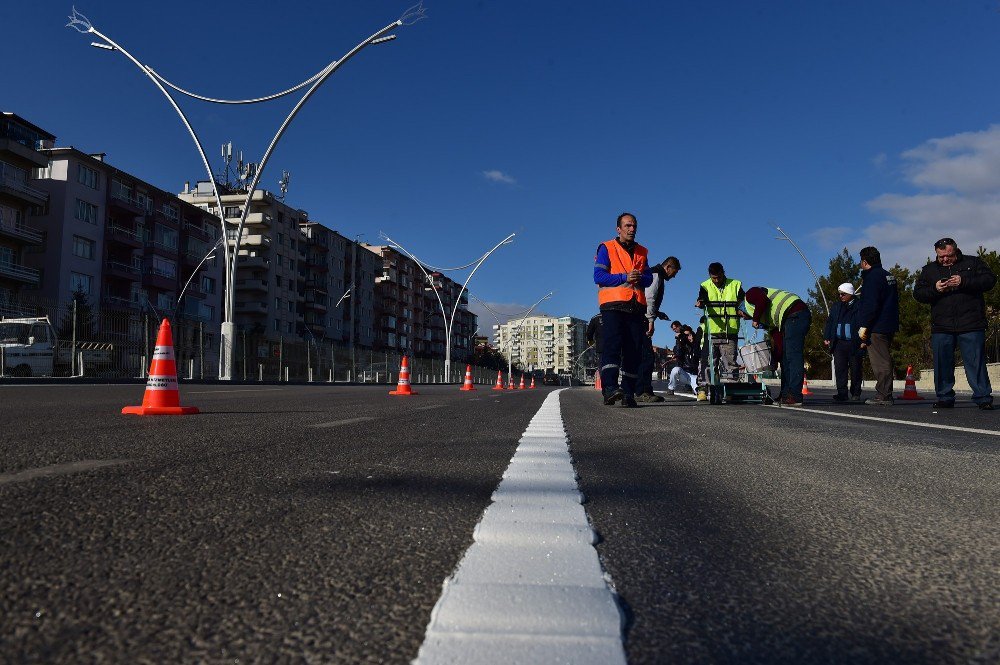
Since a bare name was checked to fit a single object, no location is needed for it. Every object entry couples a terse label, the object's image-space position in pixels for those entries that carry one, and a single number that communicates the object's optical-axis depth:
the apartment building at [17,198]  44.03
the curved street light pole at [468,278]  46.39
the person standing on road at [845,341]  10.64
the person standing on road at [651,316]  9.39
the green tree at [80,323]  25.36
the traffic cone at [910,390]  13.90
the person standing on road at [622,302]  7.87
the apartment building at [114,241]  48.72
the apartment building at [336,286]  84.12
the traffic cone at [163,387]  6.18
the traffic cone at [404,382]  14.73
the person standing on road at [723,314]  9.73
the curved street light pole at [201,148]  21.62
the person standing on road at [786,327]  9.66
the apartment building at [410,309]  105.62
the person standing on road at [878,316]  9.53
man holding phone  8.43
